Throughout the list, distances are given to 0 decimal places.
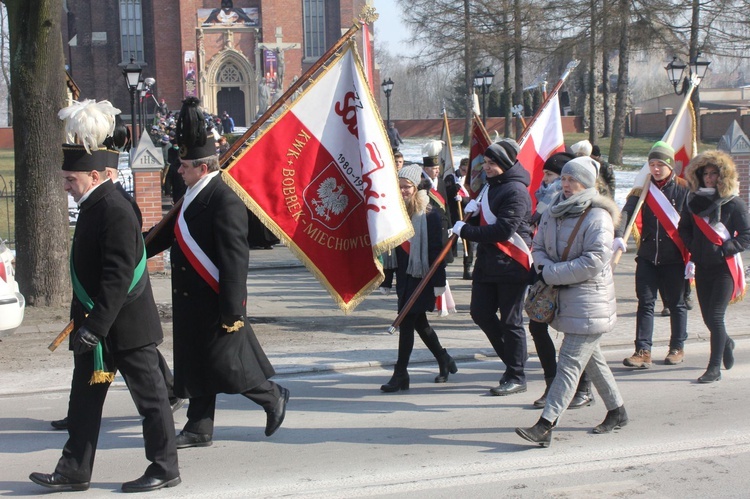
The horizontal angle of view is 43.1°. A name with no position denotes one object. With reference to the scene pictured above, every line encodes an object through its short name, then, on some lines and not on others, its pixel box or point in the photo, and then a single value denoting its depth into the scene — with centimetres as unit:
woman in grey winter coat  579
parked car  859
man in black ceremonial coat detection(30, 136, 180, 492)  490
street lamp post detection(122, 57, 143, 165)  2153
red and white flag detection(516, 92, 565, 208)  921
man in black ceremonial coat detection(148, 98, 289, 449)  547
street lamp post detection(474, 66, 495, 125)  3173
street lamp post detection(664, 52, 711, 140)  2047
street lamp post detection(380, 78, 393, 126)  3997
